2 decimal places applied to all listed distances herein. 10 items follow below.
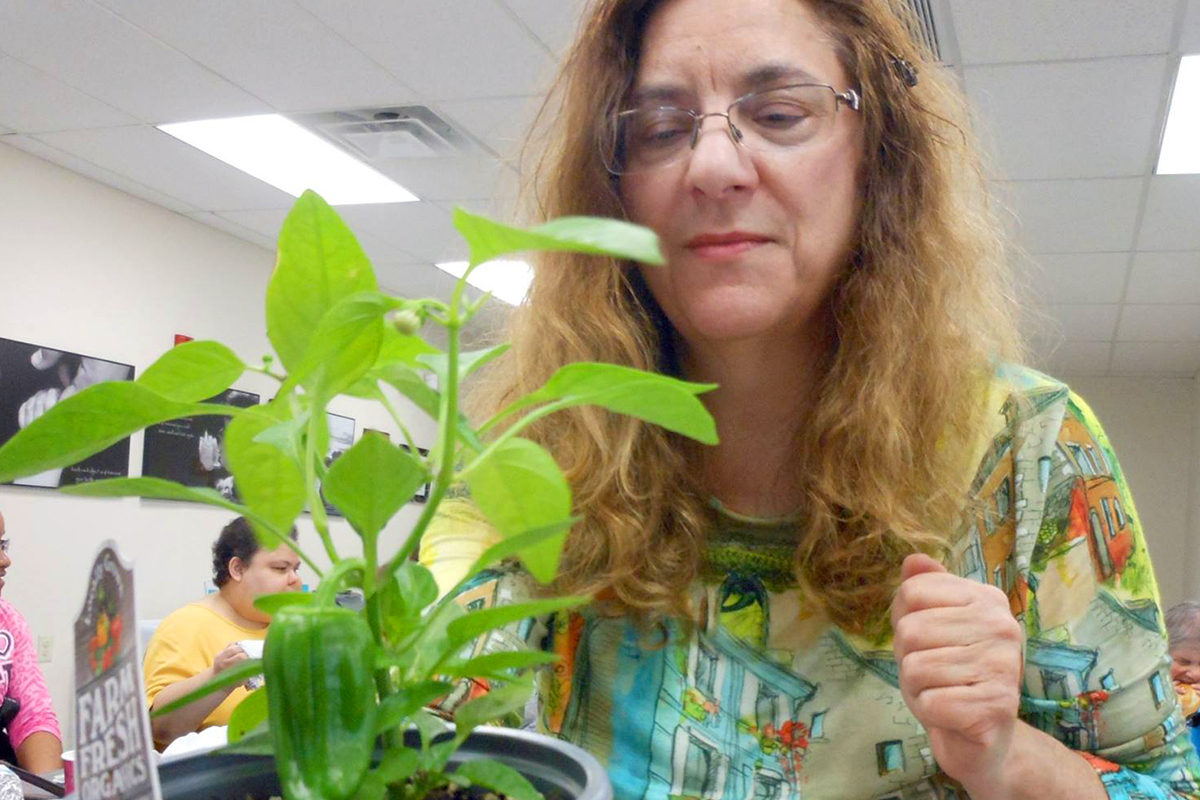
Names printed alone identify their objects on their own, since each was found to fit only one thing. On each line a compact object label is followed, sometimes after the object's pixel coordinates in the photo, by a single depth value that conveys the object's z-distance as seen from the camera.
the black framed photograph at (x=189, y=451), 4.40
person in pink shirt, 2.37
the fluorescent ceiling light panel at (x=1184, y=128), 2.96
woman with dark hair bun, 2.56
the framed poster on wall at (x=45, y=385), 3.81
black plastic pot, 0.36
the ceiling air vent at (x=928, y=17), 2.55
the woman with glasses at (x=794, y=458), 0.75
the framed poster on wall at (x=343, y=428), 5.22
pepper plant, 0.31
